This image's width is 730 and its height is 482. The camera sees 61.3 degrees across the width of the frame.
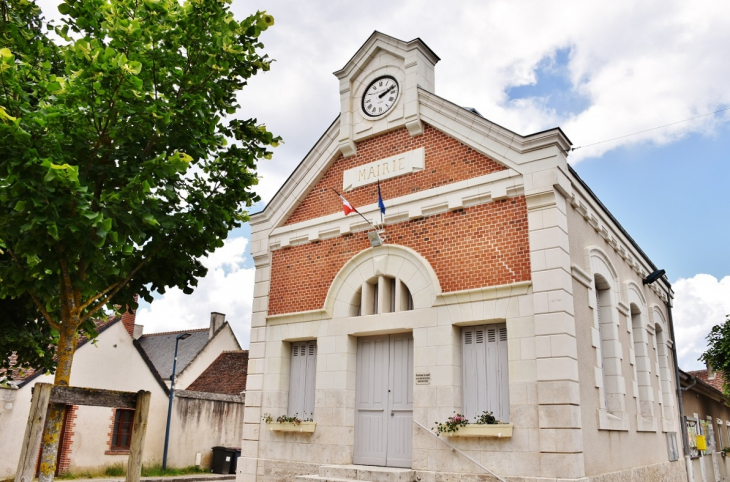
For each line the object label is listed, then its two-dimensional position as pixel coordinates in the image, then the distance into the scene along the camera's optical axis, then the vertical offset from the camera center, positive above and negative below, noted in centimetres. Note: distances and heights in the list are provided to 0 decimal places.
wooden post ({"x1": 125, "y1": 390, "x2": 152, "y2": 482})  783 +0
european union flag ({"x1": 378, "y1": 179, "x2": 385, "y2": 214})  1167 +430
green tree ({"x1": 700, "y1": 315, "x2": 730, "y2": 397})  1948 +311
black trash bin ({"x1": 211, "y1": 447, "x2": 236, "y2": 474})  2300 -72
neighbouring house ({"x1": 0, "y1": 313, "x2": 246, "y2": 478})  1783 +65
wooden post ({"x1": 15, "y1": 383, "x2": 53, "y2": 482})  693 +2
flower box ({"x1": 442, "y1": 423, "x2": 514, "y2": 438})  933 +22
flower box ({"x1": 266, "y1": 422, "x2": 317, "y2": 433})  1155 +25
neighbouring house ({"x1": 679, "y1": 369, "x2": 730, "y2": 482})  1739 +82
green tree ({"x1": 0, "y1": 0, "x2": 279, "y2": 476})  694 +346
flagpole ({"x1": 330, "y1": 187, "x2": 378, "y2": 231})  1197 +415
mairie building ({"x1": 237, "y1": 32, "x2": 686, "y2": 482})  958 +232
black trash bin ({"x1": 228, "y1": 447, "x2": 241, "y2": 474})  2322 -71
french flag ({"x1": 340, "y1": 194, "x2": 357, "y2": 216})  1172 +426
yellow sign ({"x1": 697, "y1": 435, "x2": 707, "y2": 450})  1652 +22
